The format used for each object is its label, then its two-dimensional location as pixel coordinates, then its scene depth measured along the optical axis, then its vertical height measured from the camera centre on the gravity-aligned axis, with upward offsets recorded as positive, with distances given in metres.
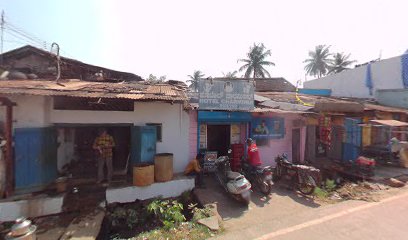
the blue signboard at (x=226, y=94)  8.94 +0.92
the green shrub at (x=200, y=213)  6.29 -2.74
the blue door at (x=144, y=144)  8.40 -1.05
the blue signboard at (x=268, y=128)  10.71 -0.49
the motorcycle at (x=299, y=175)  8.02 -2.09
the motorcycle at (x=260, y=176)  7.88 -2.11
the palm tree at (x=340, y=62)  34.78 +8.73
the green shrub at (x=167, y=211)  6.33 -2.77
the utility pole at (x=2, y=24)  12.30 +4.96
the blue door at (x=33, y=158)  7.03 -1.41
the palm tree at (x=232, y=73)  37.75 +7.45
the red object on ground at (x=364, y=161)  9.98 -1.85
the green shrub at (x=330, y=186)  8.67 -2.57
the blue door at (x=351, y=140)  12.30 -1.13
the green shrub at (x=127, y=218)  6.70 -3.05
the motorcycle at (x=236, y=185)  6.91 -2.16
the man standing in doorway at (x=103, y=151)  8.07 -1.29
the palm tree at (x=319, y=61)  37.66 +9.58
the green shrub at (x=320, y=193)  8.04 -2.65
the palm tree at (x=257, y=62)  34.16 +8.40
